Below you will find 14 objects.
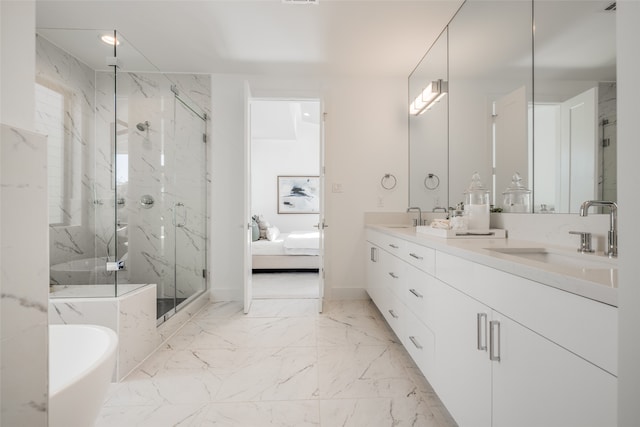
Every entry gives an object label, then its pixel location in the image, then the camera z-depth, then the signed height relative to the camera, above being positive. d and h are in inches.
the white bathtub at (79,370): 33.6 -21.0
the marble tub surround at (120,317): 68.3 -24.4
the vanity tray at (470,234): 67.0 -5.0
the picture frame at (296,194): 247.1 +14.8
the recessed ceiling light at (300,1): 82.5 +58.0
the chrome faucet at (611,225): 41.4 -1.8
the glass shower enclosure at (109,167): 79.7 +14.0
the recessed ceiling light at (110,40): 76.4 +44.1
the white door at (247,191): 110.7 +7.7
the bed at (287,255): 176.9 -25.4
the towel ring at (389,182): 132.0 +13.2
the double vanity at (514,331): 25.0 -13.8
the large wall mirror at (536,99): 47.7 +23.5
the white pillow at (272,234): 190.4 -14.2
